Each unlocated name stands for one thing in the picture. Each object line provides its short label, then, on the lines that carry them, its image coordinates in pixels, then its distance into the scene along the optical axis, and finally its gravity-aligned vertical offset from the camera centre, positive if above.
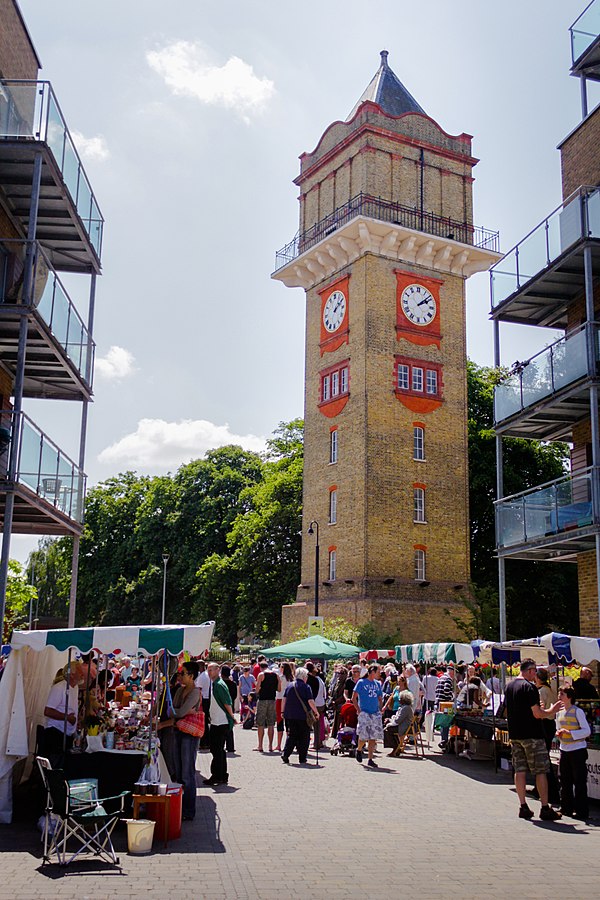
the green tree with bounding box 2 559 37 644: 26.44 +1.12
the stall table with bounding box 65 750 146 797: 11.25 -1.60
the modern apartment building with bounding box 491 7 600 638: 20.34 +5.81
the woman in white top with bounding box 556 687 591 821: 12.30 -1.46
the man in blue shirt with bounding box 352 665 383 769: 18.08 -1.39
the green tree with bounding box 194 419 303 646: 48.91 +3.55
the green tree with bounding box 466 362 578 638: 40.41 +4.27
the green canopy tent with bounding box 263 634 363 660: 24.88 -0.36
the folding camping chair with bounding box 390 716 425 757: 19.62 -2.05
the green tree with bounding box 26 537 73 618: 67.19 +3.79
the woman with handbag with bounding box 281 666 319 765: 18.12 -1.43
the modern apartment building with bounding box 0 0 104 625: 16.80 +6.82
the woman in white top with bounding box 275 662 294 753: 20.33 -1.15
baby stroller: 20.06 -2.15
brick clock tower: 40.12 +11.85
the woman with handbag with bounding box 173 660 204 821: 11.71 -1.20
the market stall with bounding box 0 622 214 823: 11.27 -0.21
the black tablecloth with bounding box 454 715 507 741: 17.66 -1.60
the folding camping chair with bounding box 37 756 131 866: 9.19 -1.82
